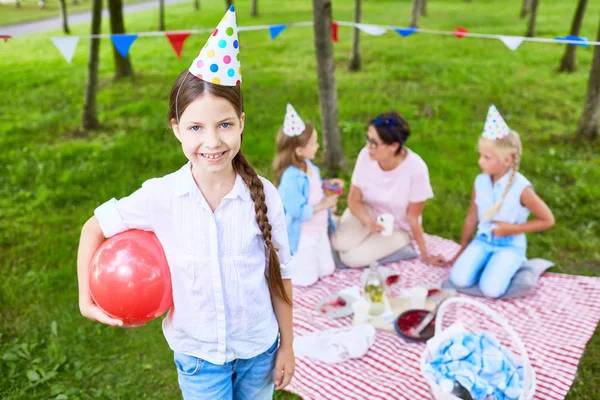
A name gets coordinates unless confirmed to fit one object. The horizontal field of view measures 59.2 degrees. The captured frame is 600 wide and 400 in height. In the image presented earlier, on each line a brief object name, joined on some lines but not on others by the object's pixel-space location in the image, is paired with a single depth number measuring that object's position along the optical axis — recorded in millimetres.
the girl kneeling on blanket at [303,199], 3859
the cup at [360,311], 3617
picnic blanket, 3117
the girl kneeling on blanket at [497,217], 3705
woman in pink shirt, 4152
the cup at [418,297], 3705
